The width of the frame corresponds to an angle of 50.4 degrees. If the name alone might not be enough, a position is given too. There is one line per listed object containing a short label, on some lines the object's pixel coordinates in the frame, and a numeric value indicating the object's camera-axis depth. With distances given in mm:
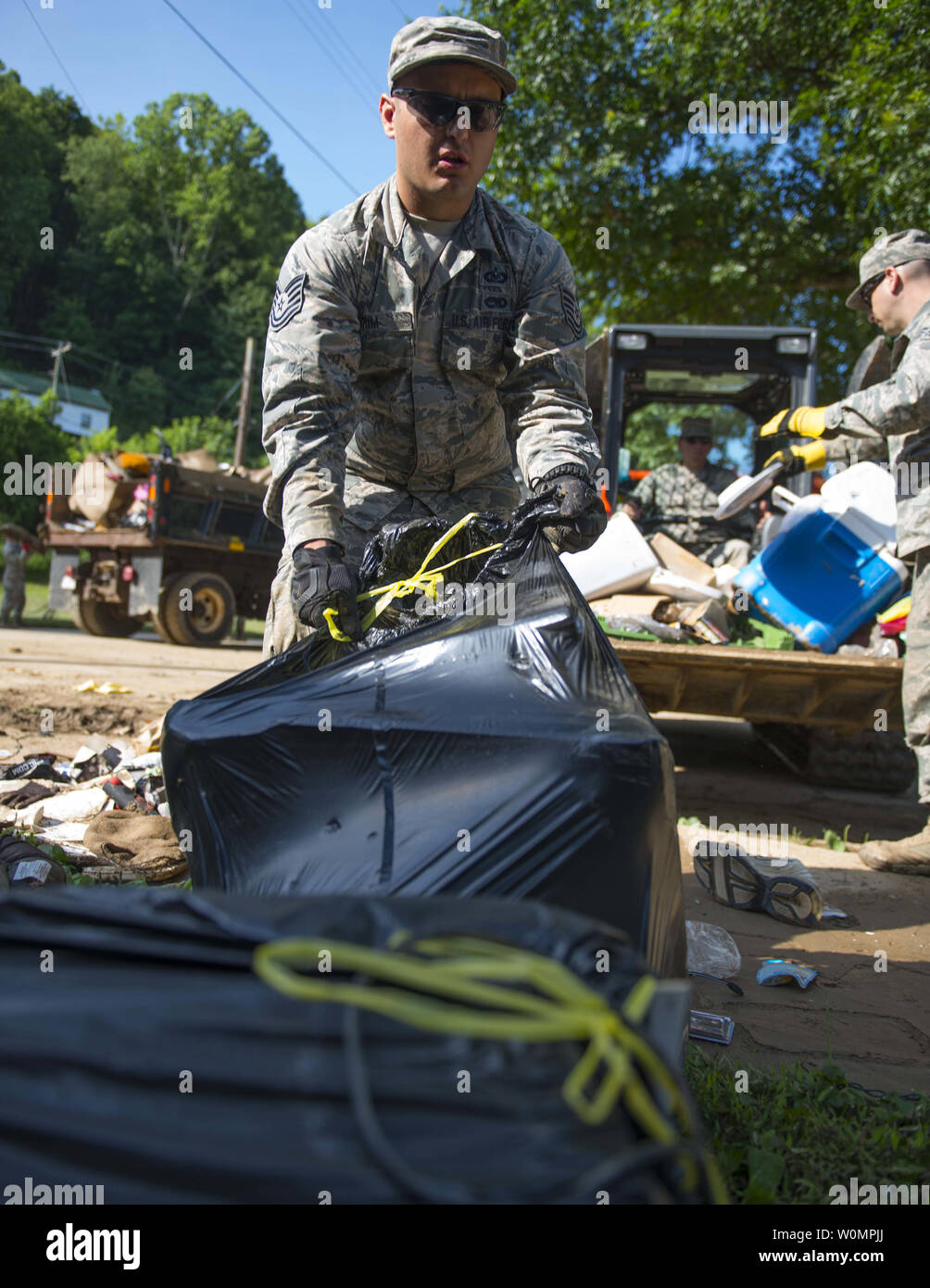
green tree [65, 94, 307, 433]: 50500
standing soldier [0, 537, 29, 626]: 11008
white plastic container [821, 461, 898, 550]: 4070
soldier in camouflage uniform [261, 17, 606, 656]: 2277
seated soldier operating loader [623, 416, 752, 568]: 5859
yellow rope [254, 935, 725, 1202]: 796
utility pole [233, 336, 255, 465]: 23175
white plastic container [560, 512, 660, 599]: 4504
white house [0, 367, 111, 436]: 46750
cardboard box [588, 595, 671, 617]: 4359
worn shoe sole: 3074
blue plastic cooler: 4145
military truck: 10461
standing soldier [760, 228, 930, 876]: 3402
